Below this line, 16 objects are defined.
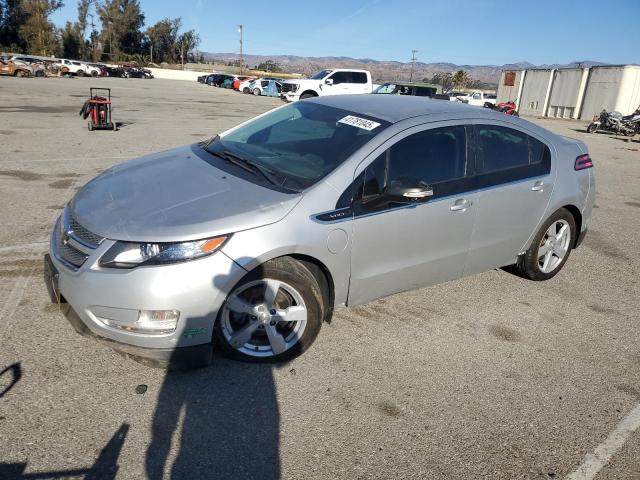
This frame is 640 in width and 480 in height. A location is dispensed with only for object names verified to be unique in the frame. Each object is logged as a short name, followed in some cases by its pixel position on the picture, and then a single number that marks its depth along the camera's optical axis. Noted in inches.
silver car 104.8
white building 1232.8
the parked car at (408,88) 893.2
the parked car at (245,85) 1738.4
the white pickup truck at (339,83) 1048.2
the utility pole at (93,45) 3644.2
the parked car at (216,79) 2045.2
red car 1834.8
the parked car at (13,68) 1632.6
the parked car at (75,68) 2017.5
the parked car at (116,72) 2434.8
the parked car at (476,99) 1438.9
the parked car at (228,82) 1973.4
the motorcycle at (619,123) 939.3
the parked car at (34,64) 1700.3
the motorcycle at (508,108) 1141.7
